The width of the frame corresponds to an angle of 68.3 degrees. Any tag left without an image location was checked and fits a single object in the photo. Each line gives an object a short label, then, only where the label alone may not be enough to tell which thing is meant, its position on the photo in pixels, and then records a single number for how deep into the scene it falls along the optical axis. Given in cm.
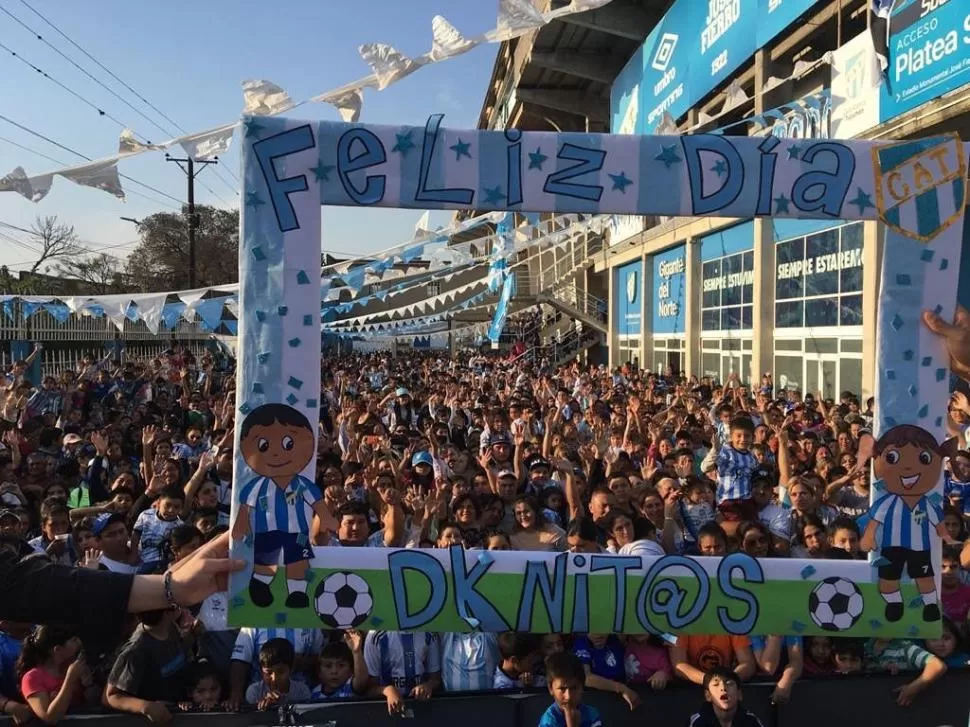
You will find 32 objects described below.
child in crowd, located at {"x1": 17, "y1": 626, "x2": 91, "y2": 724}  366
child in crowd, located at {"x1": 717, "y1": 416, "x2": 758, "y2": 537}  592
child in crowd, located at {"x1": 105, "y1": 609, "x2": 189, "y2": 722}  367
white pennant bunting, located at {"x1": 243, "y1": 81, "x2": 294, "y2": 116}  568
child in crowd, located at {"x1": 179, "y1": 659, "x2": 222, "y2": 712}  385
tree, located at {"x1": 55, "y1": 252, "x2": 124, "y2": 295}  4331
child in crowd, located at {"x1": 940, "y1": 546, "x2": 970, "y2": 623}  429
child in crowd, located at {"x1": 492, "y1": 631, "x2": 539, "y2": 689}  412
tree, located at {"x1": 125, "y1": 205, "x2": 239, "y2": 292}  4875
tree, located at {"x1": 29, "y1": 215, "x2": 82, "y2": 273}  3765
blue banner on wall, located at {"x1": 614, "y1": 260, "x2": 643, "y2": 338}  2483
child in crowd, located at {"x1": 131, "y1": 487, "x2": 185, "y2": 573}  525
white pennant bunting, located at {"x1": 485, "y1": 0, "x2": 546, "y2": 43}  631
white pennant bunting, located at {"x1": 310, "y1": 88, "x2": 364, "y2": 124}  604
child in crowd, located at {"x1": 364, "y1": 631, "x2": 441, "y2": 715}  402
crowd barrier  384
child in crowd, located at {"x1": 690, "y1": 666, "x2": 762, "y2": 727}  346
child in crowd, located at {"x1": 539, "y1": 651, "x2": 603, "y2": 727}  348
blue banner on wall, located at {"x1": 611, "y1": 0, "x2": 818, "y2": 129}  1573
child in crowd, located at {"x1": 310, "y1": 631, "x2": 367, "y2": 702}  395
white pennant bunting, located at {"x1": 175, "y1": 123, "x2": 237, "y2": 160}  612
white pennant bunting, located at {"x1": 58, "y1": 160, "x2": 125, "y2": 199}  588
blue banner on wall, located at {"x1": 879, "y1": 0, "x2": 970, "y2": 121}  938
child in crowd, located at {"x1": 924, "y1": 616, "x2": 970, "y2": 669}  400
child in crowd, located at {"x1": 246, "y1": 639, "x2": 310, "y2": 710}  378
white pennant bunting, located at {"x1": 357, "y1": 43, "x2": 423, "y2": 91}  606
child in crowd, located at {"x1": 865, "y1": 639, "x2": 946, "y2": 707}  385
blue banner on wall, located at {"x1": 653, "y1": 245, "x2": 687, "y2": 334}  2096
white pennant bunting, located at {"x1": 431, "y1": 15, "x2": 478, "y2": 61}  611
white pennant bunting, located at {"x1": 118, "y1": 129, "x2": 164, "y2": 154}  605
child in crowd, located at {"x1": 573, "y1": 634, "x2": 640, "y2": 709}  396
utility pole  2911
